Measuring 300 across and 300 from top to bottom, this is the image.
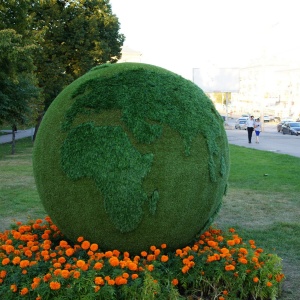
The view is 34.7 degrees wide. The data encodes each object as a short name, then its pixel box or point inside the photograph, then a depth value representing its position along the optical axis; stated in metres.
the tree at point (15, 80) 14.53
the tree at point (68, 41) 28.86
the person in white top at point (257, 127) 29.02
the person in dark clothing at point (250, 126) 28.70
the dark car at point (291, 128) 41.17
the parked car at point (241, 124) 52.04
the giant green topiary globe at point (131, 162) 4.57
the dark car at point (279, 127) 45.93
